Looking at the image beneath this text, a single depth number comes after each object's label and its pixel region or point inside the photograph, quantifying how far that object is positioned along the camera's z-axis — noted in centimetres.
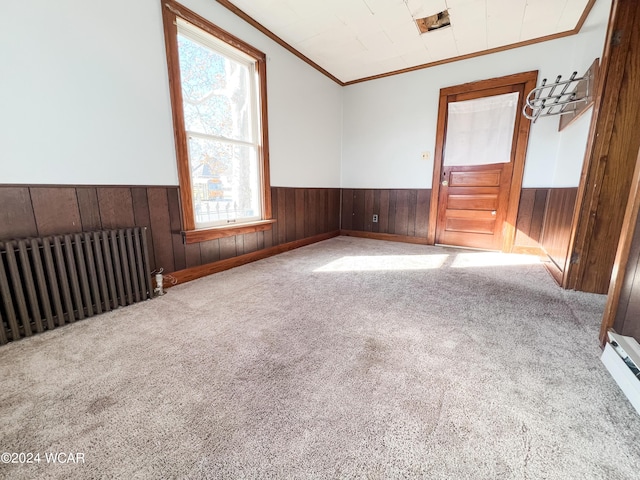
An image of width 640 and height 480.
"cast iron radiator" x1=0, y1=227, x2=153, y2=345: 147
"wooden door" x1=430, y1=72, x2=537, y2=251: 330
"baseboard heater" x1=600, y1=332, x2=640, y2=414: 102
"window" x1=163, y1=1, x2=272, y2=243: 227
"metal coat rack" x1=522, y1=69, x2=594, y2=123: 232
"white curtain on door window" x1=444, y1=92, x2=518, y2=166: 335
